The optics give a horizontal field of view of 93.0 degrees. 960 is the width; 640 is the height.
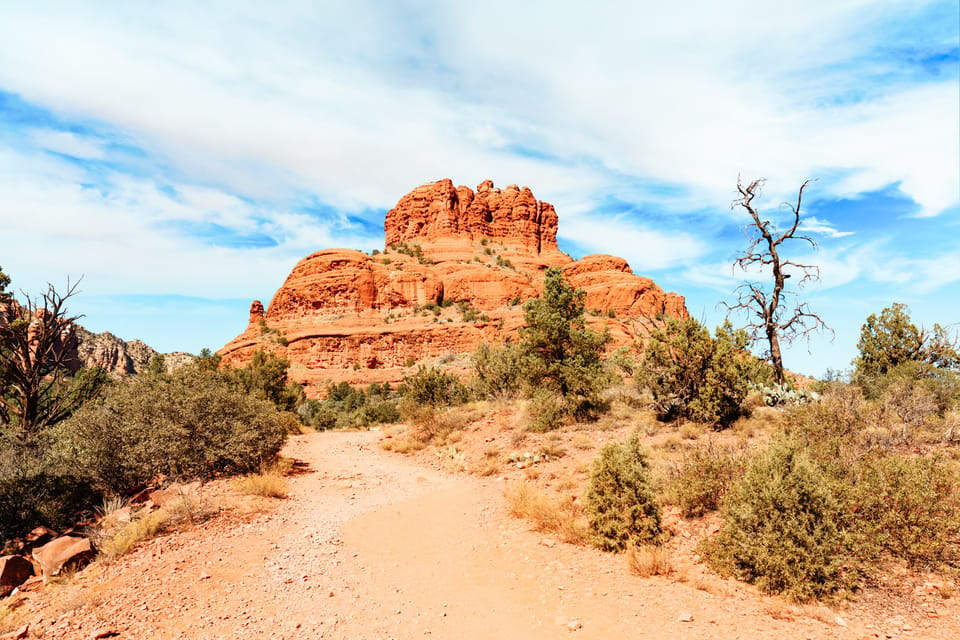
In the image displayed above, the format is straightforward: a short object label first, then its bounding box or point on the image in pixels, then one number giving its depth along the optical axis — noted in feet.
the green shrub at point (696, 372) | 37.78
